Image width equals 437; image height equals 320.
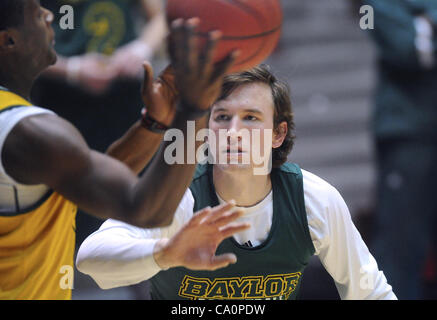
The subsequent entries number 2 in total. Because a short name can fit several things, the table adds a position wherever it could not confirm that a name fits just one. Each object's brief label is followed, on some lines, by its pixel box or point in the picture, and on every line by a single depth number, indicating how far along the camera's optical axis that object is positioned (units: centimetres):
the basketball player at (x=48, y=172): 467
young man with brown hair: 666
